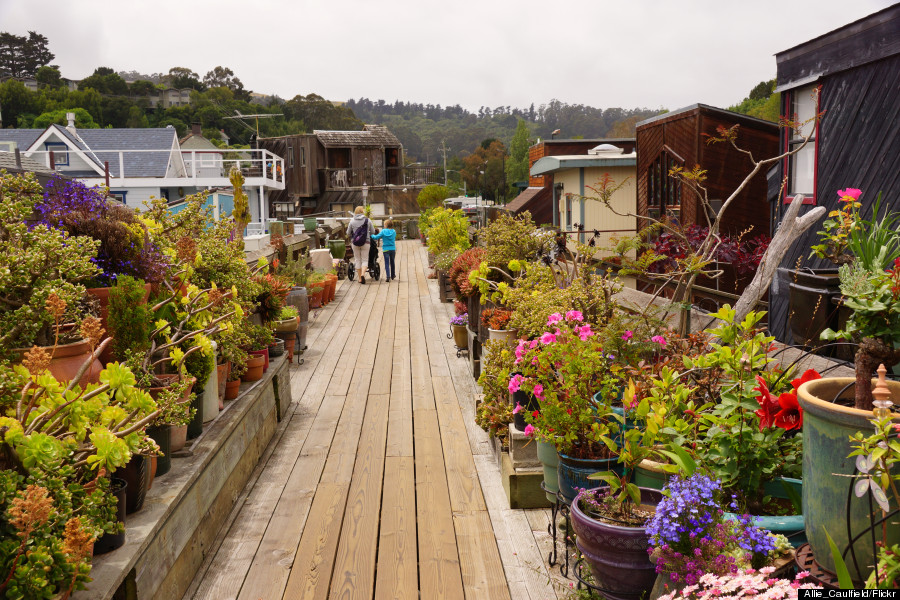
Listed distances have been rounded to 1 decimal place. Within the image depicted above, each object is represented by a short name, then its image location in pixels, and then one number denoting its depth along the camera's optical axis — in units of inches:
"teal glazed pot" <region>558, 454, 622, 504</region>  135.2
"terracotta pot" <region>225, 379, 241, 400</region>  210.7
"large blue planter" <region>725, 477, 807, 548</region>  95.0
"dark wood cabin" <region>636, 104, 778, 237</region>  450.6
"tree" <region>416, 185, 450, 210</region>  1520.7
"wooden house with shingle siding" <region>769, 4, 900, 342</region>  258.2
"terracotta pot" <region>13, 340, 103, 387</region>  125.7
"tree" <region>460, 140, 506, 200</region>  2827.3
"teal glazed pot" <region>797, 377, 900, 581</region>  75.7
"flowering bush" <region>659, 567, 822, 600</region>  74.0
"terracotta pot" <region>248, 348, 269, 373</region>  238.4
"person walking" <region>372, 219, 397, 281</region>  635.5
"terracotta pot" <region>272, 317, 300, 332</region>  318.9
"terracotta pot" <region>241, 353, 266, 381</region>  230.4
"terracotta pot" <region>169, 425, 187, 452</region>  158.7
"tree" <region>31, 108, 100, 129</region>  2454.5
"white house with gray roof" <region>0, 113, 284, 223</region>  1140.5
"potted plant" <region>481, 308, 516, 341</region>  241.9
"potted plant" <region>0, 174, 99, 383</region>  117.5
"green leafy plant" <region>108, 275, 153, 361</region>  147.1
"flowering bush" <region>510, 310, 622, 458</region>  138.9
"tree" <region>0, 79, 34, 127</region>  2640.3
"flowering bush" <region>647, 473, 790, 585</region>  88.7
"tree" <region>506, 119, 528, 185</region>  2831.2
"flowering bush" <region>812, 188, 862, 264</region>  109.2
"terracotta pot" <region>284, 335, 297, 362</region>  325.1
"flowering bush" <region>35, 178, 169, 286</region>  158.6
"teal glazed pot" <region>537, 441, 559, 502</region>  157.6
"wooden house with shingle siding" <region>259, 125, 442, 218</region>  1822.1
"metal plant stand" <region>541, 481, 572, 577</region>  139.6
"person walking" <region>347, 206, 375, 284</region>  632.4
